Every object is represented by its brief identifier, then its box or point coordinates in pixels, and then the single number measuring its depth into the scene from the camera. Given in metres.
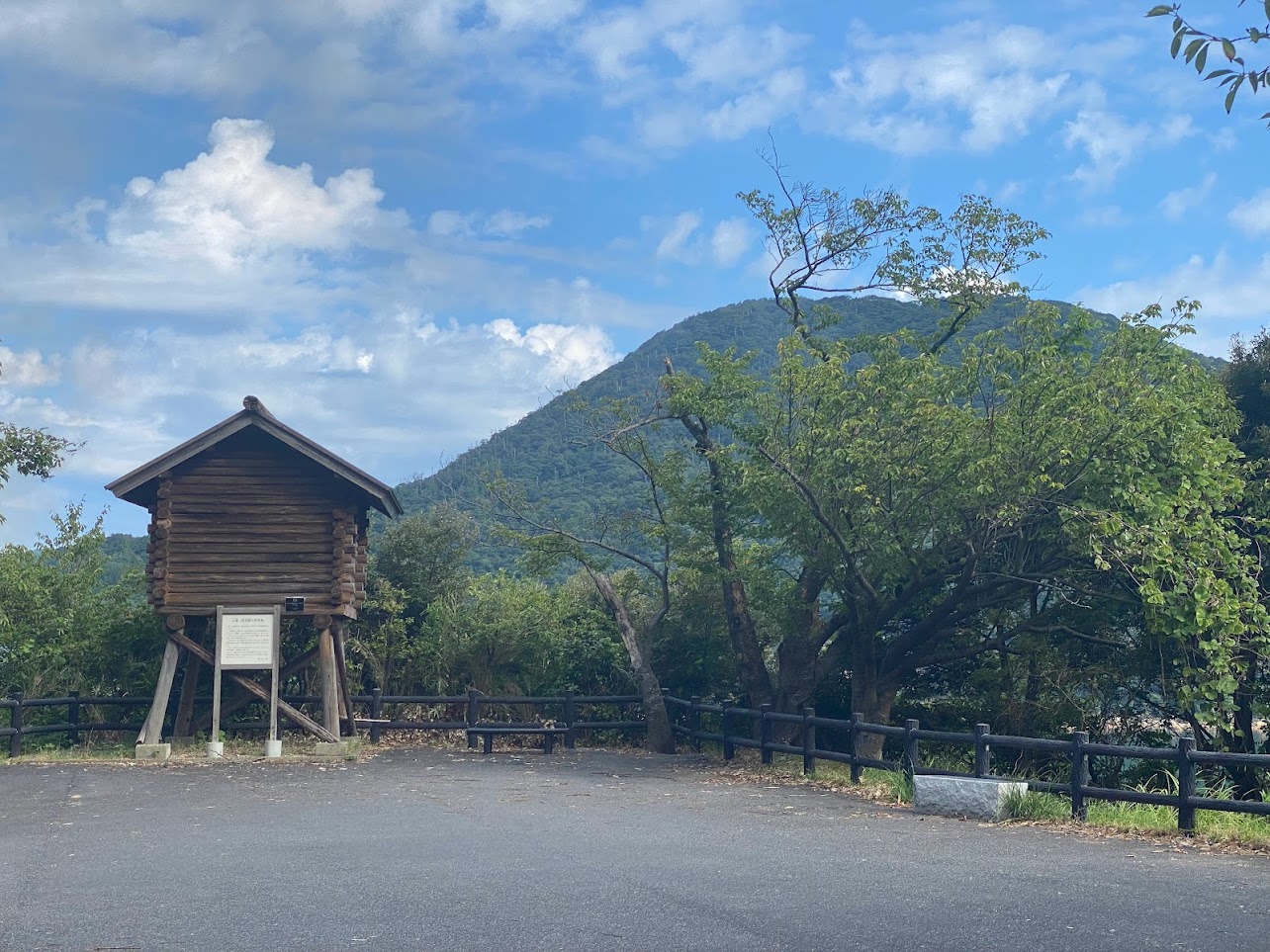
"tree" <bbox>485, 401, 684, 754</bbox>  23.16
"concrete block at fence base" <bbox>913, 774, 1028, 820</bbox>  13.34
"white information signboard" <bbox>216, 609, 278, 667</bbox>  20.06
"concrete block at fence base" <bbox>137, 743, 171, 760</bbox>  19.56
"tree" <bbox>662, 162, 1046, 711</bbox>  21.28
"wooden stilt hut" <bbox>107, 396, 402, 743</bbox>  20.52
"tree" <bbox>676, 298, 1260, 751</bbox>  16.77
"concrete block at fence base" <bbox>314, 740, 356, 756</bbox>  20.28
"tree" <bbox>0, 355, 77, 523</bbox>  23.34
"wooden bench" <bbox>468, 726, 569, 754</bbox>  22.48
